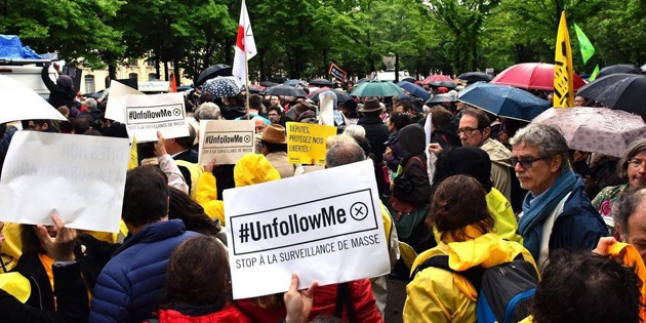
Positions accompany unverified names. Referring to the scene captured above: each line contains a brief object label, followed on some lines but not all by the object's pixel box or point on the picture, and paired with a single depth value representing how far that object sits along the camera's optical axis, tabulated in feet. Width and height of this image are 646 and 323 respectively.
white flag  29.40
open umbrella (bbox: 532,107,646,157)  17.21
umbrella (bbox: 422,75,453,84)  77.20
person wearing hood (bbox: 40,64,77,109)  37.22
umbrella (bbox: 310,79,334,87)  80.23
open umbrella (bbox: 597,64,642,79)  35.90
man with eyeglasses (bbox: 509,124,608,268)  11.65
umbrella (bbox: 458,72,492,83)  67.84
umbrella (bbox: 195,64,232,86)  58.59
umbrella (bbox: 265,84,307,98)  50.83
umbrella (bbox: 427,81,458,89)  65.57
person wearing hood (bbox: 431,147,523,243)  14.55
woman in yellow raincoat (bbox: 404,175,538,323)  10.10
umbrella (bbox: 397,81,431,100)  58.13
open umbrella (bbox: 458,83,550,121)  24.66
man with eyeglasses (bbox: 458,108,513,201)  19.44
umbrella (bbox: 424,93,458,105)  40.88
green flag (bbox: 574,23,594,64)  34.86
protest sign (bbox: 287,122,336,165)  21.38
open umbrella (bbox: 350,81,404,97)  48.73
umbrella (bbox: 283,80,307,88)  68.67
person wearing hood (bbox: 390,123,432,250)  17.95
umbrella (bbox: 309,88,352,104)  51.75
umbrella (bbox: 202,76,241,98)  38.81
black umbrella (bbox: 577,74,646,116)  19.94
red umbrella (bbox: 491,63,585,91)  32.63
